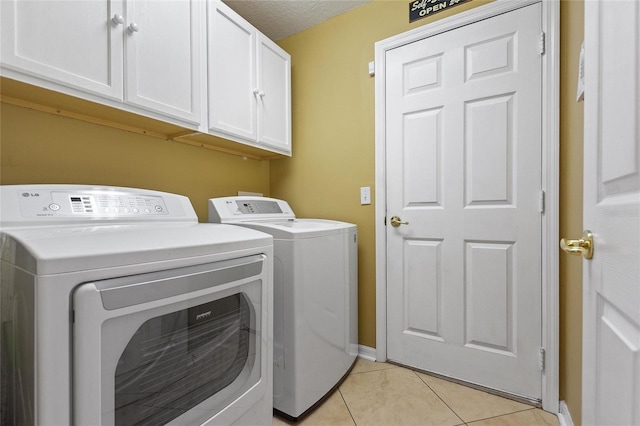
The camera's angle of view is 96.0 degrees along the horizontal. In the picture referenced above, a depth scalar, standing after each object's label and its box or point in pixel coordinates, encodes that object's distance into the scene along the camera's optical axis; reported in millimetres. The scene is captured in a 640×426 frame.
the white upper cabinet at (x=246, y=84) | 1587
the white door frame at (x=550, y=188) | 1418
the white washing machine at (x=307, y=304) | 1373
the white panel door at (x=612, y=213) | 452
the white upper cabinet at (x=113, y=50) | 947
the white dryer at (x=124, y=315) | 614
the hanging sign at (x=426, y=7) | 1723
